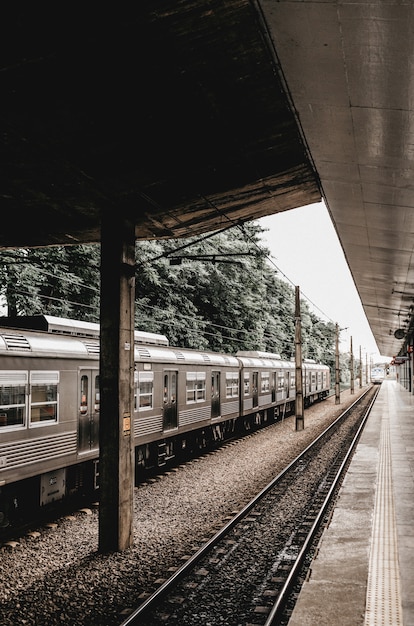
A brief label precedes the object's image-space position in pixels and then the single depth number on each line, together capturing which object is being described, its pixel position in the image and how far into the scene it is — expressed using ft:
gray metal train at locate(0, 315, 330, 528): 28.25
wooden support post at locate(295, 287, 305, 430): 76.69
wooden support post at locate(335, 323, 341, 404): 123.65
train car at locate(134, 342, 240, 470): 42.83
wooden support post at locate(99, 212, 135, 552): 26.43
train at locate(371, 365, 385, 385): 341.58
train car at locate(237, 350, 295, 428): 74.84
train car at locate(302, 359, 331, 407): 119.55
